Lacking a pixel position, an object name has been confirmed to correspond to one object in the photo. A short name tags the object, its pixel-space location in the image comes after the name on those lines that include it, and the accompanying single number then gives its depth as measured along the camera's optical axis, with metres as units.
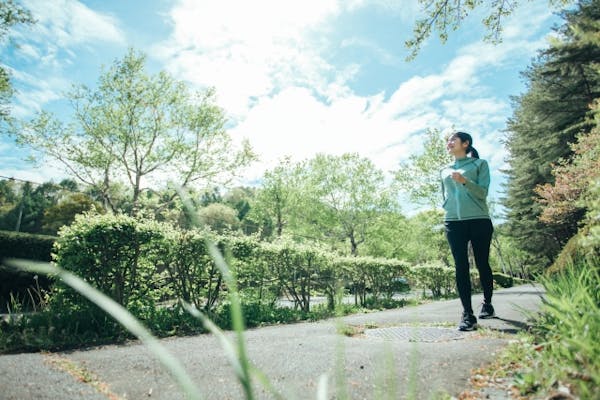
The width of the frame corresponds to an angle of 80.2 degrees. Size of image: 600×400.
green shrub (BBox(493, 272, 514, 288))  29.28
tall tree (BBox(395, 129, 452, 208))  28.66
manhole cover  3.70
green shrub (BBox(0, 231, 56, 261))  12.05
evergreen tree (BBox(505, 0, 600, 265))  18.50
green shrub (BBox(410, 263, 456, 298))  16.11
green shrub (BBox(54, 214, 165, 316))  5.12
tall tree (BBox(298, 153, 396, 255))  36.00
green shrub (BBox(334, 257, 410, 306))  10.67
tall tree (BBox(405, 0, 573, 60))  8.76
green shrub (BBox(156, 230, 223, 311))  6.17
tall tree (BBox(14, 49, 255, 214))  21.33
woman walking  4.04
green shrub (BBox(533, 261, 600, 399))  1.48
